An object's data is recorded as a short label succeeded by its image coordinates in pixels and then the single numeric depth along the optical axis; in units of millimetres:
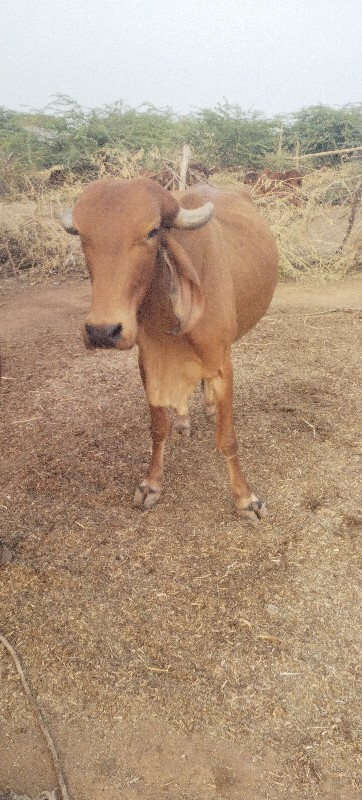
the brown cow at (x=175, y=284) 2387
